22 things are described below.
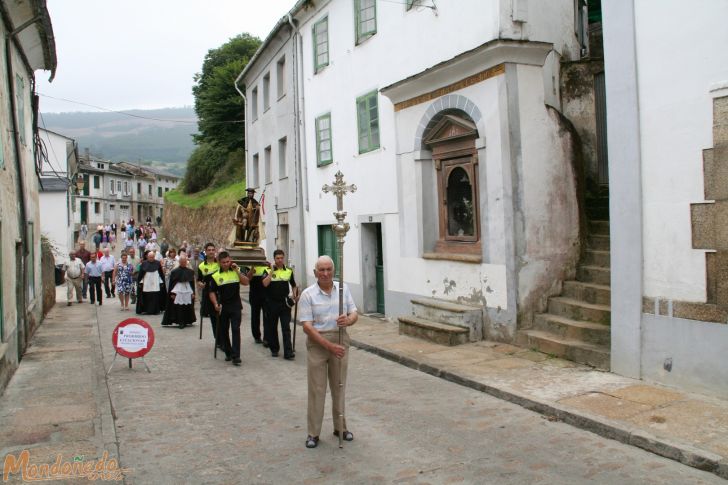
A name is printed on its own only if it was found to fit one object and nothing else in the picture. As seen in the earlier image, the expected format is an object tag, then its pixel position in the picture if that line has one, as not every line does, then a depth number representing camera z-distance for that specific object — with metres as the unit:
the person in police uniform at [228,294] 10.14
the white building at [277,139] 18.91
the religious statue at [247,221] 14.12
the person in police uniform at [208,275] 10.91
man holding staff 5.84
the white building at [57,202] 28.84
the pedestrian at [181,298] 14.55
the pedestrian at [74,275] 19.31
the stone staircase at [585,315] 8.64
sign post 9.32
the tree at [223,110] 36.31
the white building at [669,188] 6.85
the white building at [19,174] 9.12
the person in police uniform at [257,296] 11.23
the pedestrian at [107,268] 20.47
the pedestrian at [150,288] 16.36
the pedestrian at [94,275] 19.64
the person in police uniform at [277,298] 10.48
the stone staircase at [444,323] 10.52
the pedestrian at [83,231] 47.26
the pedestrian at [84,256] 21.50
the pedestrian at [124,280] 18.05
